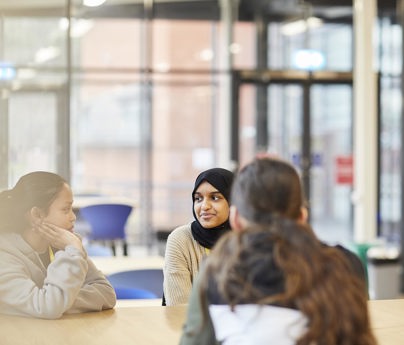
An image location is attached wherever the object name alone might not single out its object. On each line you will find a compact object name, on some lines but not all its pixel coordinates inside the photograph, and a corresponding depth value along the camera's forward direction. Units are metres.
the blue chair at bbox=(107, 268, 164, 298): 5.62
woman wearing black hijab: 4.73
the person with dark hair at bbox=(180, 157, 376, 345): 2.36
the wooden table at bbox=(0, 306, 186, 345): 3.40
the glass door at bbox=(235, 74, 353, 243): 15.88
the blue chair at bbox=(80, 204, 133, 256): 11.20
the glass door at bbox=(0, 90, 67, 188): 5.83
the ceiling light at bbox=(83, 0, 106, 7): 9.11
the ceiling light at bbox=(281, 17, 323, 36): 16.06
